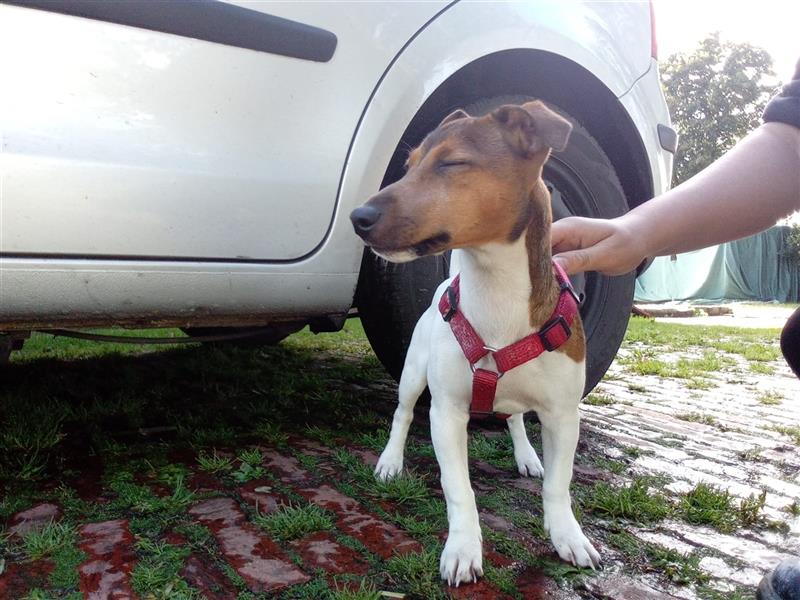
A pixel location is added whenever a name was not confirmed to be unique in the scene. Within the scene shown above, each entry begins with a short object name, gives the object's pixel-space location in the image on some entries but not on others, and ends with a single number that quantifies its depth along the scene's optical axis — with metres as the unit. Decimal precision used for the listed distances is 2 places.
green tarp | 14.50
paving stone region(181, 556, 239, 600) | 0.48
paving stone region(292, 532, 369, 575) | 0.53
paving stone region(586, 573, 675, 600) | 0.51
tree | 22.68
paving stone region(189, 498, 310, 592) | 0.51
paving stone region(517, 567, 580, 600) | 0.50
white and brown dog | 0.55
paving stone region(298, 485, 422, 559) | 0.57
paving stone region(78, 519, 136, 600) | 0.48
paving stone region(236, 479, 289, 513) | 0.64
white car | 0.57
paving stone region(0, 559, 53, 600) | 0.48
